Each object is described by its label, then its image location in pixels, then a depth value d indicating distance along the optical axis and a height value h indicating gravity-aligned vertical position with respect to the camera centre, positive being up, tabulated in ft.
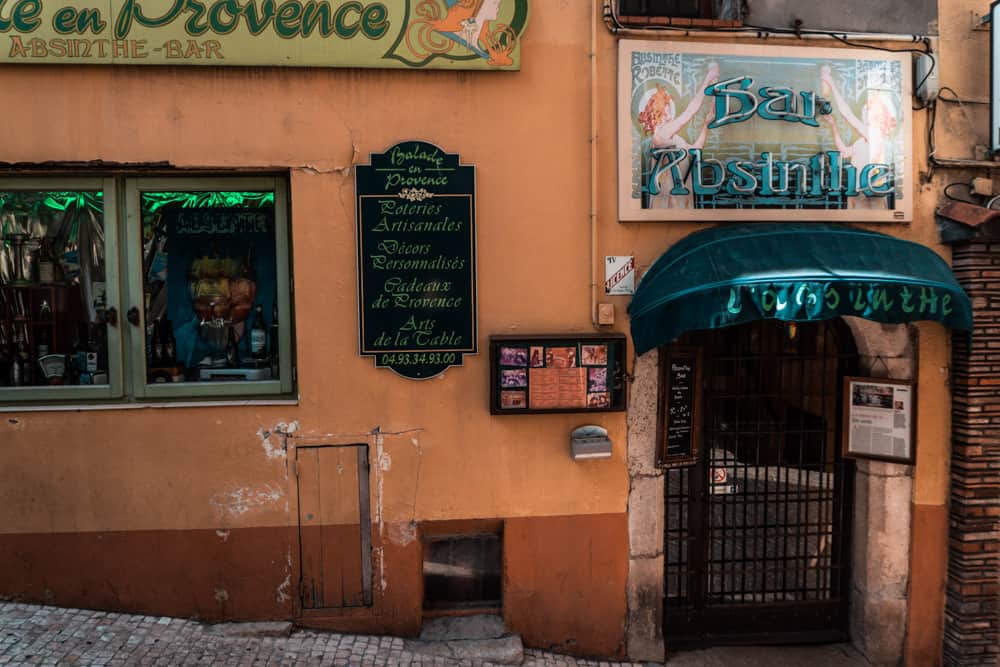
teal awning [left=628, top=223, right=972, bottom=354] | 12.67 +0.40
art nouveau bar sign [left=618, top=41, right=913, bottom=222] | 15.10 +4.30
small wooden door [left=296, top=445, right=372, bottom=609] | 14.96 -5.51
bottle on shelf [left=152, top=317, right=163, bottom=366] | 15.34 -0.94
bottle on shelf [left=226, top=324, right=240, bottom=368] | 15.78 -1.14
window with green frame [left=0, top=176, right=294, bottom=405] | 14.89 +0.42
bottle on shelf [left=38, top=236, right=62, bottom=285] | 15.25 +0.99
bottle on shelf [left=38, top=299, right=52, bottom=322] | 15.33 -0.11
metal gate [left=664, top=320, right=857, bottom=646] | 16.63 -5.62
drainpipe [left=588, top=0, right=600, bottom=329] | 14.93 +3.89
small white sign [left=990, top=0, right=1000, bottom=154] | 15.10 +5.60
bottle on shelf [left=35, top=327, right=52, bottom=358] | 15.35 -0.80
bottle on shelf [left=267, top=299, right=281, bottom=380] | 15.71 -0.93
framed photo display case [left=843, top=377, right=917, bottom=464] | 15.74 -3.20
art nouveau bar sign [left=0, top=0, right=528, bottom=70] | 13.92 +6.48
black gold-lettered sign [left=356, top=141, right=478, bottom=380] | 14.70 +1.13
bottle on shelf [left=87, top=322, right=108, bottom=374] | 15.23 -1.12
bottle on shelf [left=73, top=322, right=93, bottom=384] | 15.29 -1.17
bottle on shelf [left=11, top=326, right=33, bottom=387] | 15.24 -1.48
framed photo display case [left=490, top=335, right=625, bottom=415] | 14.76 -1.77
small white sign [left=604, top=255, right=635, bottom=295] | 15.21 +0.71
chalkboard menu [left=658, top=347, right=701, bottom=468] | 15.51 -2.75
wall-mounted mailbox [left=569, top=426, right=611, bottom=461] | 14.85 -3.53
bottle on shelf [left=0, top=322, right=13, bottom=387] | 15.26 -1.28
